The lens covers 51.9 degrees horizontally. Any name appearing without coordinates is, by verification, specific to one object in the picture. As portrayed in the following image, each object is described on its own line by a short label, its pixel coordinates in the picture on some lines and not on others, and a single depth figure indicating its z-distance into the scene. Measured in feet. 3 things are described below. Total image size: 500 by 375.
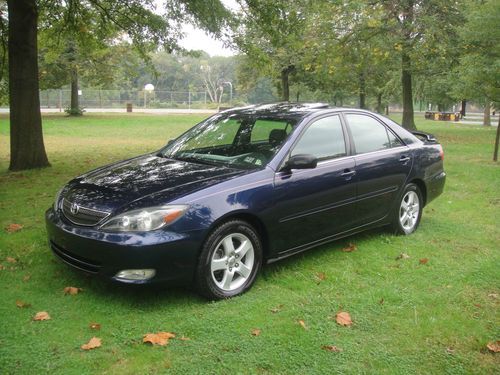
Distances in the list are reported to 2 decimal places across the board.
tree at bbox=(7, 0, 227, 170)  33.04
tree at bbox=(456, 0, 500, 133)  36.22
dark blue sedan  12.51
